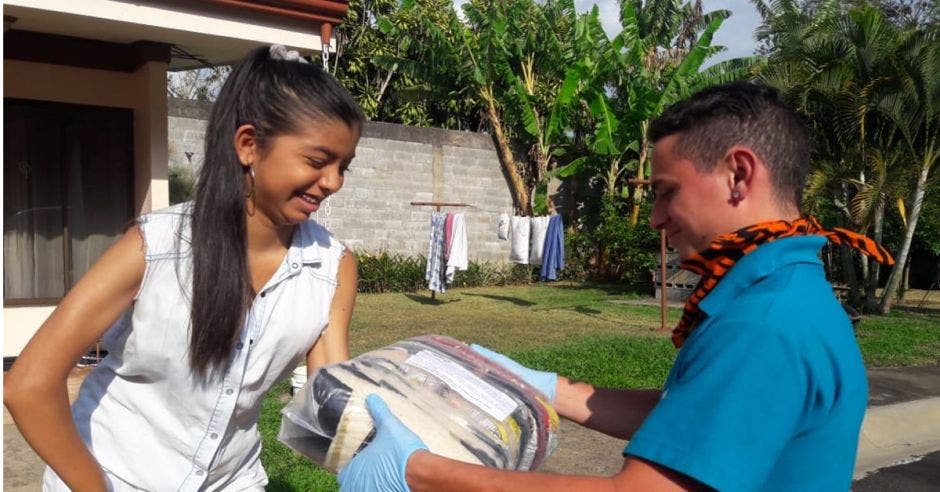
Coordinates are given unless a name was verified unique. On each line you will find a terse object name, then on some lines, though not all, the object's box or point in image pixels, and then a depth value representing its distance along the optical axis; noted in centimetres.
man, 129
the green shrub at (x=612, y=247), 1728
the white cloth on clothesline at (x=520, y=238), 1526
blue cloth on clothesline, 1496
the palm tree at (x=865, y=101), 1279
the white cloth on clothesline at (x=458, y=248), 1413
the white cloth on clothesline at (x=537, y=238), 1517
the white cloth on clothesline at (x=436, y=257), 1423
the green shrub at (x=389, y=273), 1538
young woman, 183
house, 652
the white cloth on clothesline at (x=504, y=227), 1561
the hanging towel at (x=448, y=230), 1421
